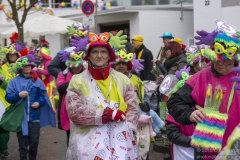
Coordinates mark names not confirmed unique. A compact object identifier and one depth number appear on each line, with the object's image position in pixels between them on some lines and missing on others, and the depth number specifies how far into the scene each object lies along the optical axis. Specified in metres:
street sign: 13.72
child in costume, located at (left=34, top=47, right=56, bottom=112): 13.06
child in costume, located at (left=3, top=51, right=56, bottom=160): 7.32
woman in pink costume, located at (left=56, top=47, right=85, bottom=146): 6.96
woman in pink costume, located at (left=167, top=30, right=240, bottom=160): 3.71
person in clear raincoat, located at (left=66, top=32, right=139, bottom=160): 4.40
